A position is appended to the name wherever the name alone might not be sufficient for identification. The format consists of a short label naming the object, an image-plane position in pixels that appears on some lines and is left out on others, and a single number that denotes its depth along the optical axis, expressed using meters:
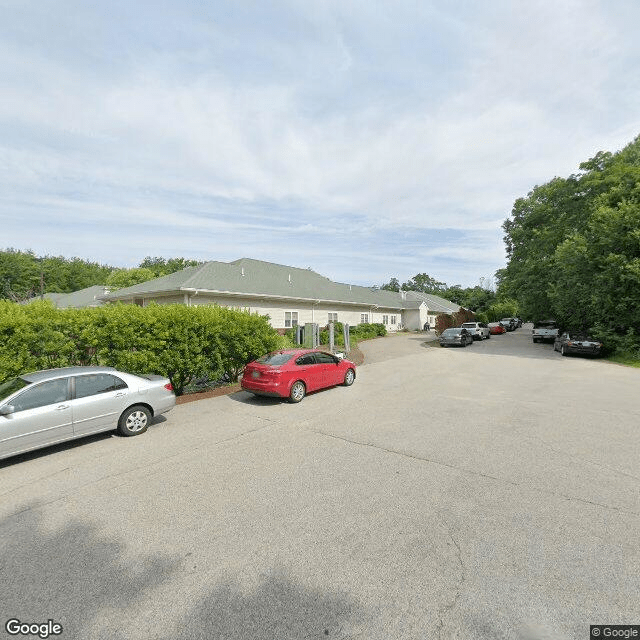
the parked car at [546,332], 28.00
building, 20.78
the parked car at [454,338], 25.28
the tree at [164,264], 55.65
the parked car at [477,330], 30.59
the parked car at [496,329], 39.05
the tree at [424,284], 88.00
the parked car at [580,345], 18.69
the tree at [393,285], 95.55
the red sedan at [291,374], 9.12
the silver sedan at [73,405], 5.59
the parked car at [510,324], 47.88
